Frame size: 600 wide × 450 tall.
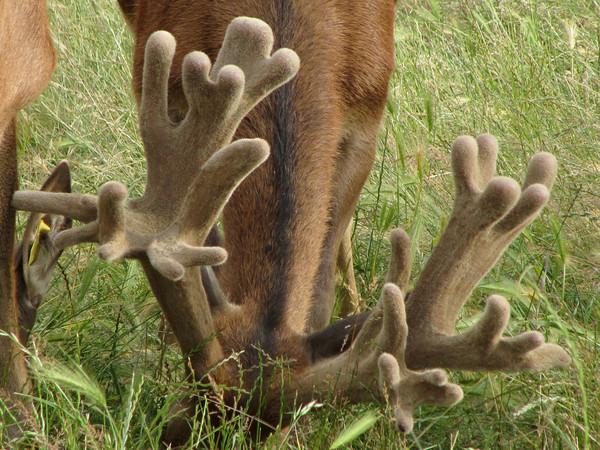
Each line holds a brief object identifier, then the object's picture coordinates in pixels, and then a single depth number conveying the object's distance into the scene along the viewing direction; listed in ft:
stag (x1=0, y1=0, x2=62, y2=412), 26.32
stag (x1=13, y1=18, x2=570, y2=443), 22.00
